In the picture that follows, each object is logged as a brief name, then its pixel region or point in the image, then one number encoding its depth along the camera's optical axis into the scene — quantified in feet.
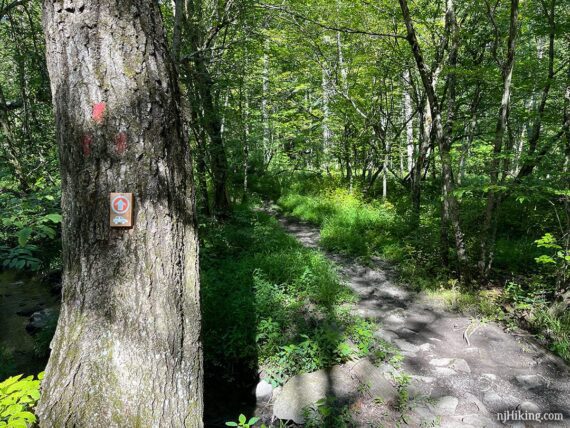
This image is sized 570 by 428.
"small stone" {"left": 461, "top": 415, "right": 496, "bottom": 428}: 10.23
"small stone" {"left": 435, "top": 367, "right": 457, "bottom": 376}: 12.52
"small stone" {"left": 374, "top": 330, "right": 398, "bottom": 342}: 14.60
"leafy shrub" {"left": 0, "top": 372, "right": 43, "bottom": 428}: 5.10
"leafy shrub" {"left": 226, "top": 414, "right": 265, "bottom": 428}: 7.90
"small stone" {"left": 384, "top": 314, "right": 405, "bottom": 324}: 16.05
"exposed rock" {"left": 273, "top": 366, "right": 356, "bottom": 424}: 11.55
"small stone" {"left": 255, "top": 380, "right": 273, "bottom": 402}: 12.88
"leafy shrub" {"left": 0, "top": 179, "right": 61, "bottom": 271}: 7.62
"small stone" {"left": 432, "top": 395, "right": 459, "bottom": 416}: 10.78
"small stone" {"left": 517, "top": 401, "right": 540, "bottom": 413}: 10.75
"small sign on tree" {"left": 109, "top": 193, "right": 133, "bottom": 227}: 5.82
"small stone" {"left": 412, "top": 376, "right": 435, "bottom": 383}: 12.19
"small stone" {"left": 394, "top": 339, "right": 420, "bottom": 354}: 13.97
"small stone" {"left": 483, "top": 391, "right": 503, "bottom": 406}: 11.12
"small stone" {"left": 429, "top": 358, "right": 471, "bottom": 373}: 12.72
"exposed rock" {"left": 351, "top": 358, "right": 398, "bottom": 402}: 11.57
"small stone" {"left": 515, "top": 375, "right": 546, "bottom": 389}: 11.81
